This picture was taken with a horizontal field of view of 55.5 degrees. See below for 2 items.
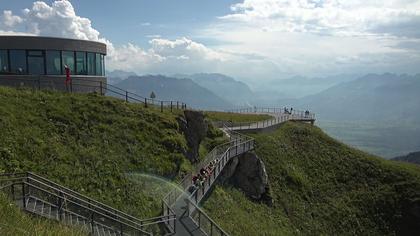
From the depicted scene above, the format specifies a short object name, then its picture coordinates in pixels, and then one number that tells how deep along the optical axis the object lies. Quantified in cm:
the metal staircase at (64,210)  1444
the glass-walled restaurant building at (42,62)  3175
